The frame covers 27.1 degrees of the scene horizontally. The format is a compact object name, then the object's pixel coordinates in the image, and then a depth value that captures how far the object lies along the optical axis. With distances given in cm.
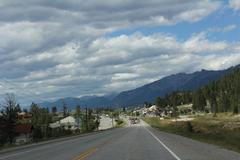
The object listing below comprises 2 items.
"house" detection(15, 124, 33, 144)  10186
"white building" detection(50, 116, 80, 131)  17288
